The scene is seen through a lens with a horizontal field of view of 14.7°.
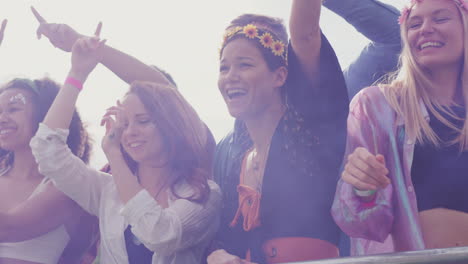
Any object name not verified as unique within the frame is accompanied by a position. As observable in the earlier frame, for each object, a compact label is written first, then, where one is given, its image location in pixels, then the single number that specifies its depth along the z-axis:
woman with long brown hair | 4.19
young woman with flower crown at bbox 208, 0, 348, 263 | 4.08
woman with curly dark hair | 4.35
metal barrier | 3.24
